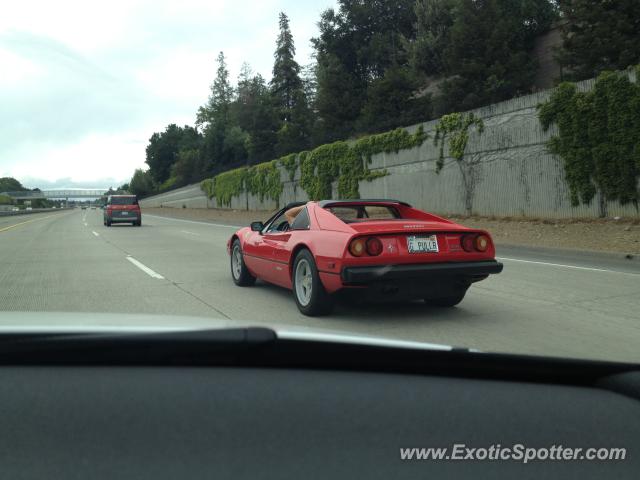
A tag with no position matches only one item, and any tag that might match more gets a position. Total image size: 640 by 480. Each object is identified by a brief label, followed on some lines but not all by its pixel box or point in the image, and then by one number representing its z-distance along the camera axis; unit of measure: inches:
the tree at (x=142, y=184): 5600.4
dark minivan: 1261.1
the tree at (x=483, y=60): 1406.3
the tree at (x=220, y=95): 4537.4
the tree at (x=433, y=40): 1854.1
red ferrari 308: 224.4
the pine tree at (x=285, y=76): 3640.3
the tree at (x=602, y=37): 1096.8
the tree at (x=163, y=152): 5590.6
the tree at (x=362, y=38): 2349.9
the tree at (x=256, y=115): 2812.5
